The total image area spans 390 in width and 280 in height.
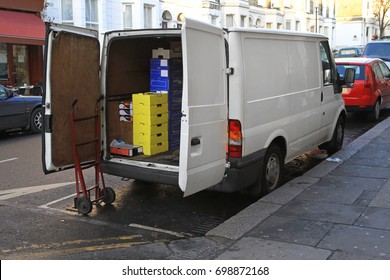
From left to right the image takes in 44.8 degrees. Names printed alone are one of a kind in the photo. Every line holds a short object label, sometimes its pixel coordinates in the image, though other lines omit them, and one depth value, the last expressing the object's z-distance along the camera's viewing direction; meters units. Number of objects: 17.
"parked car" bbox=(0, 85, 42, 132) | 11.63
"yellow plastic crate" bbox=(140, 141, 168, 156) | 6.23
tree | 54.03
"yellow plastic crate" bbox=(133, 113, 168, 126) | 6.22
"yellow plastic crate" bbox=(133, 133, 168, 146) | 6.22
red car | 12.20
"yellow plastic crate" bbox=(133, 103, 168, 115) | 6.20
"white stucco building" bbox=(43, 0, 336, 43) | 21.72
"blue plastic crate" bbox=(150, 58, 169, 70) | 6.70
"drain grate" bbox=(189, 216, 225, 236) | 5.18
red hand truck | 5.45
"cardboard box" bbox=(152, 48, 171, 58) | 6.75
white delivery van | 4.80
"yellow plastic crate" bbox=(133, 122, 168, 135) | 6.24
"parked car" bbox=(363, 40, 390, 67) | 19.42
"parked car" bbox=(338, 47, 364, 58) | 31.87
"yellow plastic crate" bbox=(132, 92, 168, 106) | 6.14
